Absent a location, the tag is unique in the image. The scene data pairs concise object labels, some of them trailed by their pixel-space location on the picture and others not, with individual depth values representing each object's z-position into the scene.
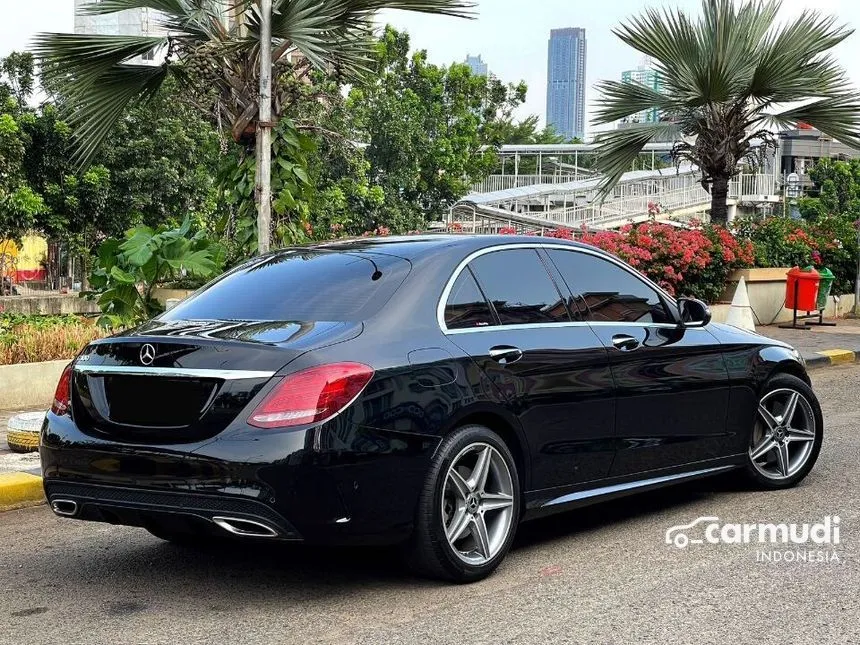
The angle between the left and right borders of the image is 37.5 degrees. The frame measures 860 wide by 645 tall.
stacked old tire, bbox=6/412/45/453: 8.87
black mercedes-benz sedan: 5.02
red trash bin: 20.14
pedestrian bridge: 60.47
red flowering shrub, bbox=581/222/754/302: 18.75
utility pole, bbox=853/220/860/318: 23.52
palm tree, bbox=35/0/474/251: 12.43
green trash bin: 20.61
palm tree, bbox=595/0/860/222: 20.31
